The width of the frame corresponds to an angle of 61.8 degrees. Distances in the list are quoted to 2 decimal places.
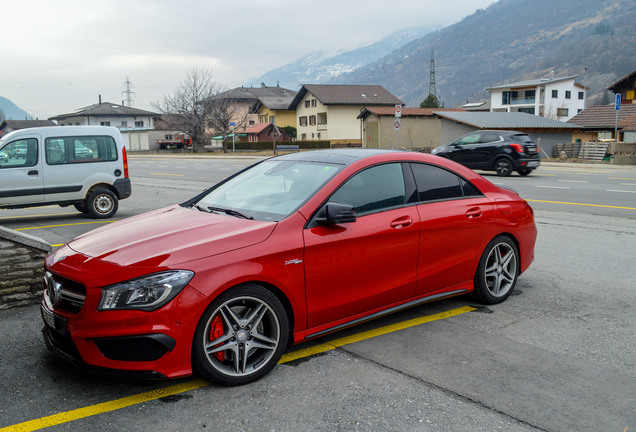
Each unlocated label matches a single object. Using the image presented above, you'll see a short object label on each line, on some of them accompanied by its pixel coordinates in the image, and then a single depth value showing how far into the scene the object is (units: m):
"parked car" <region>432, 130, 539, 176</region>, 19.83
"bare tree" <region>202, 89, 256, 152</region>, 68.08
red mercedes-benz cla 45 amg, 3.21
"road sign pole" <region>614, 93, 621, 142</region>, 26.52
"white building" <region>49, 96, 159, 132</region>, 96.19
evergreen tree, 84.06
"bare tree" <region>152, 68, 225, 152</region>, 69.50
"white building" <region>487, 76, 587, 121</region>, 89.94
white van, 10.72
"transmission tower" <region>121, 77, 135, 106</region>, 123.03
